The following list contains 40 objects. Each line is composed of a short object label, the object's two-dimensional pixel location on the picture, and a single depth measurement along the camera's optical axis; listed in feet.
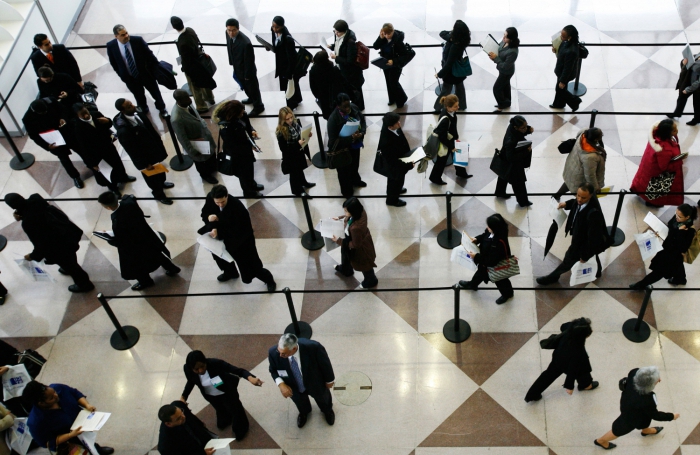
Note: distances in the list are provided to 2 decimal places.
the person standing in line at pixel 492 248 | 21.07
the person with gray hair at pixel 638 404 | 17.21
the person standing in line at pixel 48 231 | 22.82
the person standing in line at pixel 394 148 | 24.85
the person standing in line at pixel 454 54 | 29.53
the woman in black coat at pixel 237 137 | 25.45
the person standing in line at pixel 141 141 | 26.14
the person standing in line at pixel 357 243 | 21.81
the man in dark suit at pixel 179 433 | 16.61
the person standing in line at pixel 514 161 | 24.70
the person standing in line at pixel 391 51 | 30.53
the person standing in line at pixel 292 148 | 25.53
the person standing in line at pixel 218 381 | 17.89
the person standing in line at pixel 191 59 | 30.76
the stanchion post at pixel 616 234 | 25.38
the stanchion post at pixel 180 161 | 30.53
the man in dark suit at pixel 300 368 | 17.99
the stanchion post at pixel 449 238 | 26.18
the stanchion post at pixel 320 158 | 29.71
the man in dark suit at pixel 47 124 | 27.22
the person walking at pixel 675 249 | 21.11
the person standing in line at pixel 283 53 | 30.53
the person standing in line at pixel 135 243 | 22.67
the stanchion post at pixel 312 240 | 26.66
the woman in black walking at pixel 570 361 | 17.87
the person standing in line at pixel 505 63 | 29.43
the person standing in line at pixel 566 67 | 29.19
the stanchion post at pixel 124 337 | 24.00
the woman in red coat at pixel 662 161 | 24.52
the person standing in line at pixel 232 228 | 22.13
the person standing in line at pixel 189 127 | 26.68
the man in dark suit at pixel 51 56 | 30.25
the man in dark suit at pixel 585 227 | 21.56
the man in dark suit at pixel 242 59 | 30.58
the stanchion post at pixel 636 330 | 22.47
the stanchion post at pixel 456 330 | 23.15
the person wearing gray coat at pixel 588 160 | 23.89
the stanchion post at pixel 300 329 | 23.38
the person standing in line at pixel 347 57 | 30.14
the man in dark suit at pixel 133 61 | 30.68
